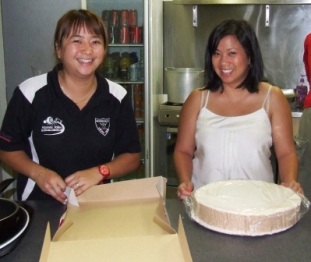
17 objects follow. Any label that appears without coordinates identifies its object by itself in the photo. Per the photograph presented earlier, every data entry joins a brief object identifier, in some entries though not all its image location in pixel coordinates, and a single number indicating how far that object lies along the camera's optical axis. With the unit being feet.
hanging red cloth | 9.46
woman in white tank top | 4.94
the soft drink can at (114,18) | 10.54
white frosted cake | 3.22
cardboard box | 2.78
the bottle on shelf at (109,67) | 10.85
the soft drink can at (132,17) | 10.55
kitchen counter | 2.98
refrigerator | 8.95
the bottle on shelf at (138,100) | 10.78
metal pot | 10.62
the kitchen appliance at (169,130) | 10.64
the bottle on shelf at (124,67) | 10.88
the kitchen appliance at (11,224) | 2.95
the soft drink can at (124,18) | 10.52
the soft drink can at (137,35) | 10.50
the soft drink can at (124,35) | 10.49
